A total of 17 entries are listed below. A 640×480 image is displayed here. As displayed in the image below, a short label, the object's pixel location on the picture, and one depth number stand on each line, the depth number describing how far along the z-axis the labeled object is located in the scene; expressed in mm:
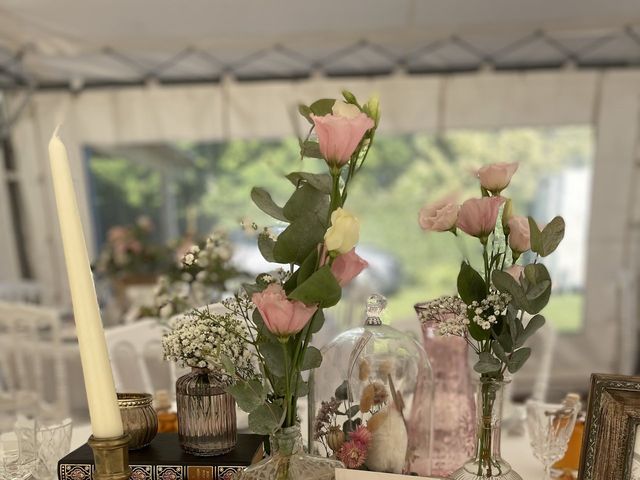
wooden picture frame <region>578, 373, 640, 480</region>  747
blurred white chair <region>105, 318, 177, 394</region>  1835
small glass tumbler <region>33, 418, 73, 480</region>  983
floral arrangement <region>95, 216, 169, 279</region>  3379
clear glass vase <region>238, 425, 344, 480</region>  724
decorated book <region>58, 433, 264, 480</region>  828
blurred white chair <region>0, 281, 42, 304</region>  3588
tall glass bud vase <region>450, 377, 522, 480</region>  822
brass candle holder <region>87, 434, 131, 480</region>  619
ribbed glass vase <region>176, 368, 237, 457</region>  856
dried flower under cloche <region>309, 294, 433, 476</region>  879
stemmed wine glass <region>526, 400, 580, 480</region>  1055
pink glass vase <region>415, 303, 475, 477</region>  1065
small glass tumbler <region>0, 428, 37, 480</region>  946
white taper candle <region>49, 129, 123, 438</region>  613
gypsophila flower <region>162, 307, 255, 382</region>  782
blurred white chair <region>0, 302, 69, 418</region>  2275
